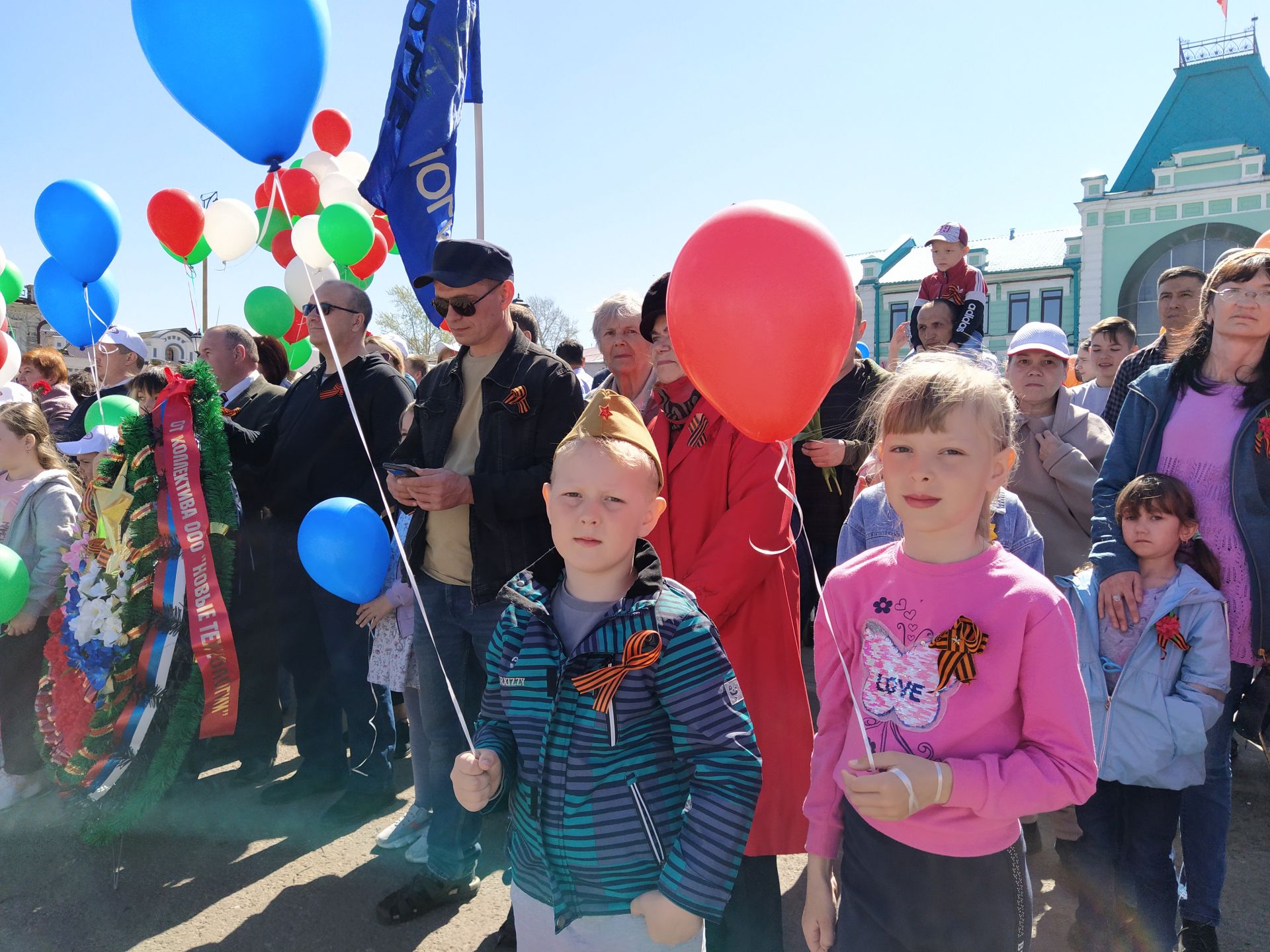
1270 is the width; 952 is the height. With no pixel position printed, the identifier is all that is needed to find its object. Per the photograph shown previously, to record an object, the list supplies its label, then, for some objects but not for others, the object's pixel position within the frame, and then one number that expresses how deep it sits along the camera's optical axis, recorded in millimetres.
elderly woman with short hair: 2936
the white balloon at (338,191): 7086
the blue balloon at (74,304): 5598
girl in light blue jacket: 2271
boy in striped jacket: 1505
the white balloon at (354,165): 8219
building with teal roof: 21328
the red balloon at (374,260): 7473
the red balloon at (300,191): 7148
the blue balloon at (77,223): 4746
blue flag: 4152
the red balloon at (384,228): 7883
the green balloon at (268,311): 6520
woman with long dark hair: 2309
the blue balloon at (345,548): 2943
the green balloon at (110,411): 4535
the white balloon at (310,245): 6020
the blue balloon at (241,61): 2365
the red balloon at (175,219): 5707
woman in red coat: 2143
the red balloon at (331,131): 8578
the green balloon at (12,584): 3602
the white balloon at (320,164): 7895
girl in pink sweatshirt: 1377
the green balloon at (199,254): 5965
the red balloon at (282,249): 7457
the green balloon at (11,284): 7547
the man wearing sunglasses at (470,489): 2664
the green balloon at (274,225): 7066
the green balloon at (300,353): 7422
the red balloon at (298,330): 6941
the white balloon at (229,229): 6082
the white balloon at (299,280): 6367
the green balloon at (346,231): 5734
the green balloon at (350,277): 6946
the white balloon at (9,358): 6020
